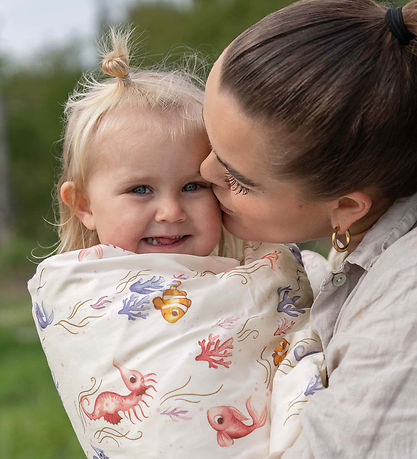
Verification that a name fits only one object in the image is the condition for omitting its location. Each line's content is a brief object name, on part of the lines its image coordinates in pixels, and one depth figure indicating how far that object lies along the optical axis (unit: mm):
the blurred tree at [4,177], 13297
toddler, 1806
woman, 1562
